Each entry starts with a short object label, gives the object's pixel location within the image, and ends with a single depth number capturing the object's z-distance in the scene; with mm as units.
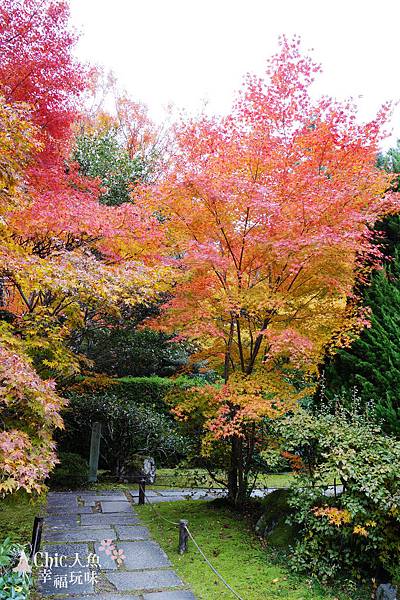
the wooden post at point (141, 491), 7398
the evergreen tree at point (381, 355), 5164
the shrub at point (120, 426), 9555
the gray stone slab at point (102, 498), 7605
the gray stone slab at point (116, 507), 7022
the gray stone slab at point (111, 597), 3945
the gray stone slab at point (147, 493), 8170
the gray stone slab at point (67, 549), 4895
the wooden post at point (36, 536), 4270
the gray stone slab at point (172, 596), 3996
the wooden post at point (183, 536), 5059
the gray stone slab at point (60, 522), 5957
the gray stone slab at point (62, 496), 7530
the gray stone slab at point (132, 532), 5621
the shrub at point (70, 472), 8656
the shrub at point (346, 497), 4207
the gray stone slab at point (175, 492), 8363
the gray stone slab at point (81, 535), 5398
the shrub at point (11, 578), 3162
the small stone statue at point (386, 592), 3914
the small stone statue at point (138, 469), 9297
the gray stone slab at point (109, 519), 6227
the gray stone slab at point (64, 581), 4070
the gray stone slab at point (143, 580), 4199
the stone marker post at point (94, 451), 9062
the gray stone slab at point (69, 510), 6688
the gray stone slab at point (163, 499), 7727
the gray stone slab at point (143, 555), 4746
